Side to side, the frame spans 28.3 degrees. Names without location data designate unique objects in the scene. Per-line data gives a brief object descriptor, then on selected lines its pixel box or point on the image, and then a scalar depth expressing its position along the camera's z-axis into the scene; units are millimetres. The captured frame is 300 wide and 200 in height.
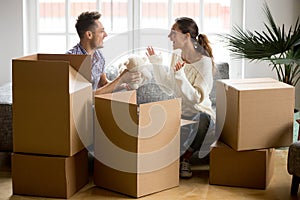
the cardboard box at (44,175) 3416
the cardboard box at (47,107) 3338
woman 3852
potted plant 4172
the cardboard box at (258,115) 3521
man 3881
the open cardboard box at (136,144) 3389
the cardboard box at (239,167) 3600
